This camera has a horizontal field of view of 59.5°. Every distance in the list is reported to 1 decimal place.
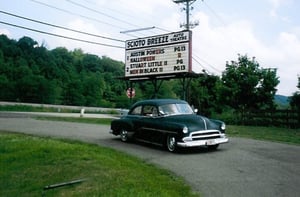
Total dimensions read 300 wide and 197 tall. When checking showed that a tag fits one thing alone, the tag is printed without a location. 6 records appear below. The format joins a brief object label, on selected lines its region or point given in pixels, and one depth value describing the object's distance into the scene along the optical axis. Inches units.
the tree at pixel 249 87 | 854.3
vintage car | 299.3
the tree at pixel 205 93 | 1241.9
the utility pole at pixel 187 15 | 1025.7
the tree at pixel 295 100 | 778.1
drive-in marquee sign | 702.9
